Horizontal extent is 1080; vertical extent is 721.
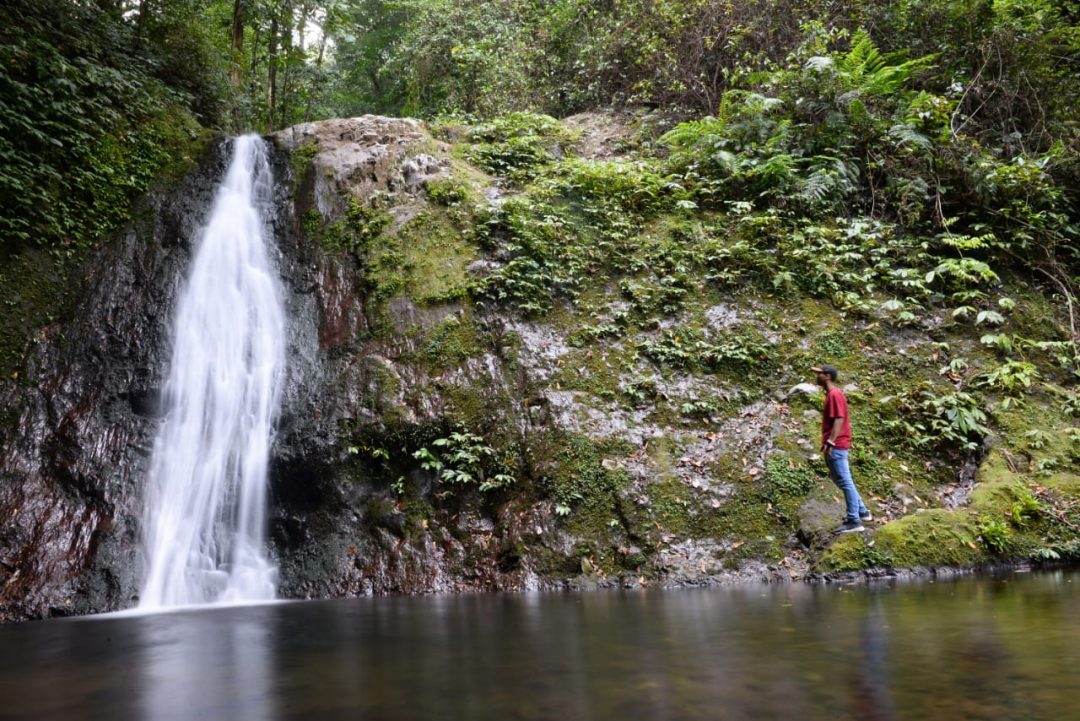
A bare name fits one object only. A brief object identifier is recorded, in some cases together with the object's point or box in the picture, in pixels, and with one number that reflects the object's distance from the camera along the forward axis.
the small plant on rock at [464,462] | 7.65
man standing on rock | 6.66
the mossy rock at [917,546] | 6.39
